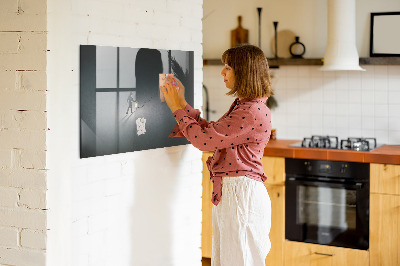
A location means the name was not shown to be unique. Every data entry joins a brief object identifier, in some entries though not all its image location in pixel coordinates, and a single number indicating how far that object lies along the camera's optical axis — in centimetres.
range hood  455
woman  273
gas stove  438
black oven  422
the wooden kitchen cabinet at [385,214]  408
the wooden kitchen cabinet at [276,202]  446
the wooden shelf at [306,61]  460
